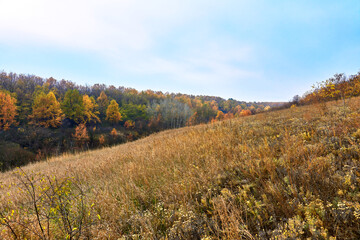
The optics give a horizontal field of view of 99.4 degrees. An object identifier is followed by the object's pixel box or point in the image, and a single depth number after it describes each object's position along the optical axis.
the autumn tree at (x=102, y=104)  63.64
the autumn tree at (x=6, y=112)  38.00
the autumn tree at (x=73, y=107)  49.19
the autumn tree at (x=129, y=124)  59.26
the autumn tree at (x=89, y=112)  52.94
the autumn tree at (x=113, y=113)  58.24
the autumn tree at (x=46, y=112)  42.22
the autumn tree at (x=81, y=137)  36.90
